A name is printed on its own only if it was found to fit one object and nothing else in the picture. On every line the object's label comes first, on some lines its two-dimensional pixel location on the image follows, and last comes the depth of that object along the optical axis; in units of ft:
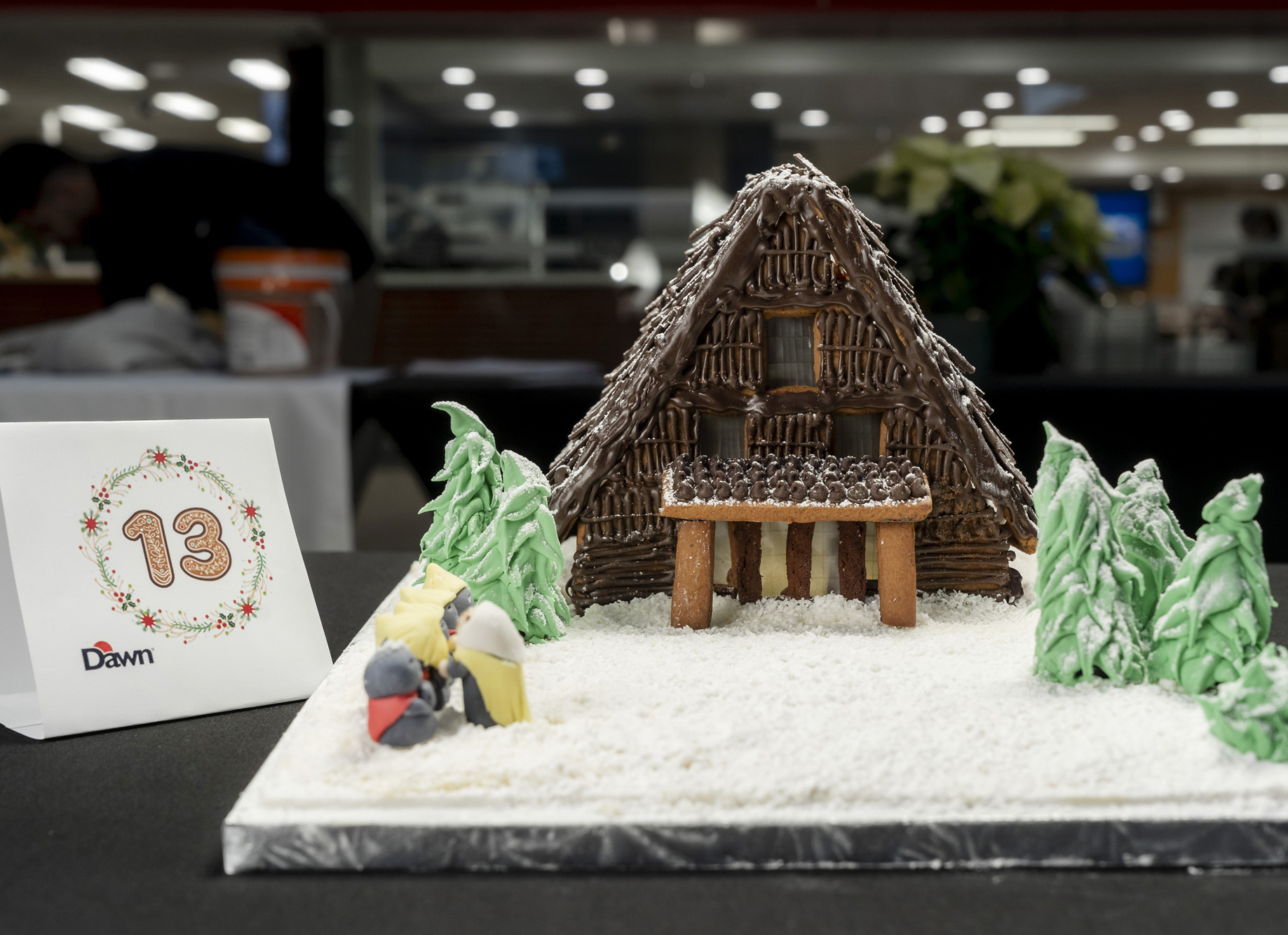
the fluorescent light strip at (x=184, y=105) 12.71
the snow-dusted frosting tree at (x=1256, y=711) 2.33
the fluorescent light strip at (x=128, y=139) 12.91
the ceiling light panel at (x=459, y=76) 11.94
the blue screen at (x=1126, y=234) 11.85
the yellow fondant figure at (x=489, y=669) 2.52
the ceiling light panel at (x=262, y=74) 12.09
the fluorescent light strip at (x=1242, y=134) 11.73
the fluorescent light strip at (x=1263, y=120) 11.69
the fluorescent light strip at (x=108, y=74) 12.15
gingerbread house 3.53
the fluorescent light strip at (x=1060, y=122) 11.74
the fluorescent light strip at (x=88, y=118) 12.71
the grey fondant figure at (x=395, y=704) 2.45
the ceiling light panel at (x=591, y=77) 11.92
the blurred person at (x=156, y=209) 8.93
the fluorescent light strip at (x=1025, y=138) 11.80
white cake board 2.19
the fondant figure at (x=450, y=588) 2.96
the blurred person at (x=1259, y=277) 11.87
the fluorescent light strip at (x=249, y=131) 12.45
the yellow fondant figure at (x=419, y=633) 2.57
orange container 6.89
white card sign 2.81
